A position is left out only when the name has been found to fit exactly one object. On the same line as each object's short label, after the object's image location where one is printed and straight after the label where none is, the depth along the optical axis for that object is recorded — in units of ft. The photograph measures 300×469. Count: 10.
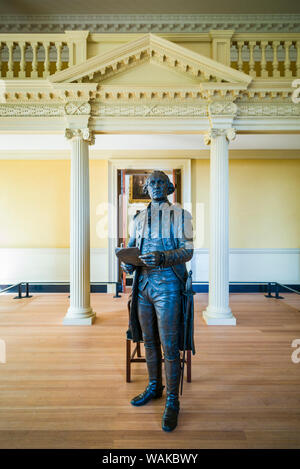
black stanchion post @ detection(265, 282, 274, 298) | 22.15
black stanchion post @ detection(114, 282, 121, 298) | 22.02
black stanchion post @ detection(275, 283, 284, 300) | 21.52
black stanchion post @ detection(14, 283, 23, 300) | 21.62
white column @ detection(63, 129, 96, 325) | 15.69
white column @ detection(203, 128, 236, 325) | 15.75
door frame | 23.98
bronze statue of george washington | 7.11
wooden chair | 9.39
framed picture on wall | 32.14
